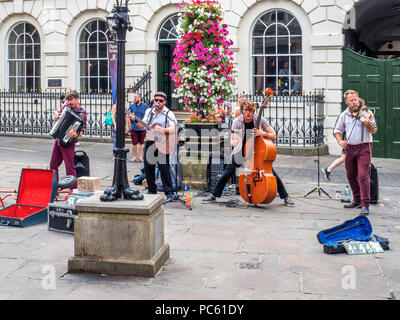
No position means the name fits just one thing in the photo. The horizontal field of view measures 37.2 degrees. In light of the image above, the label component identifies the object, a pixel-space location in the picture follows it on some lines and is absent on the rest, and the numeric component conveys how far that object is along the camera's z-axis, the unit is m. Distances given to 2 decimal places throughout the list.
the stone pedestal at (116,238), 5.98
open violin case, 7.08
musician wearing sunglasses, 9.94
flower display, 11.62
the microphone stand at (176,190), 9.79
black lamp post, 6.20
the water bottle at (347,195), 10.09
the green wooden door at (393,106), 16.16
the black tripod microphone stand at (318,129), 16.25
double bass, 9.29
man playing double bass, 9.54
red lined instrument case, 8.54
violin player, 9.24
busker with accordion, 10.26
